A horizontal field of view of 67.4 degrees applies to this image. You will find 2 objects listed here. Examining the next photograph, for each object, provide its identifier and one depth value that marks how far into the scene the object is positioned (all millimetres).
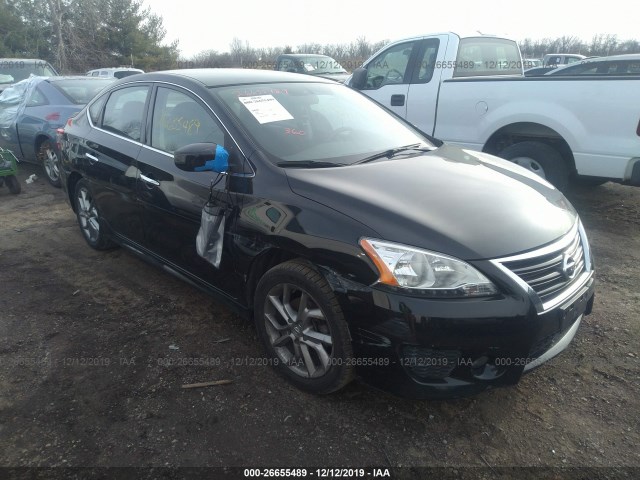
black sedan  2150
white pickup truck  4645
